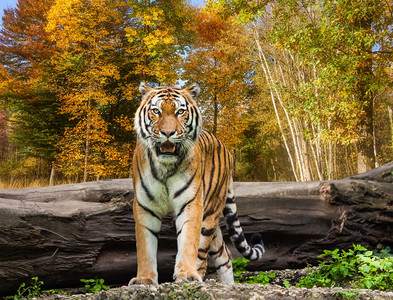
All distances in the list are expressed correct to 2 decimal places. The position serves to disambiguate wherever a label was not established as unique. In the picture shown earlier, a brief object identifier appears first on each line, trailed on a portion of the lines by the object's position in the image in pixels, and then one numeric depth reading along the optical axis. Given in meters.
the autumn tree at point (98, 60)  13.23
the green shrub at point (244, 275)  4.98
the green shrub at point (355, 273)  4.24
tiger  2.79
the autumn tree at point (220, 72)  17.06
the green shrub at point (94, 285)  4.36
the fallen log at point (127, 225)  4.11
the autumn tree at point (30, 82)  15.70
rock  2.24
